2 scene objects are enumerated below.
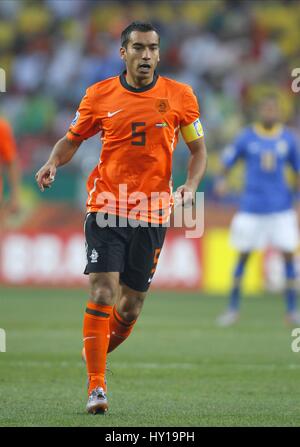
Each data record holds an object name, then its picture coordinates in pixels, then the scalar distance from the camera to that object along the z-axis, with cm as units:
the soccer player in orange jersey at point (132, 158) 1230
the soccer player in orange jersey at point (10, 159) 2167
